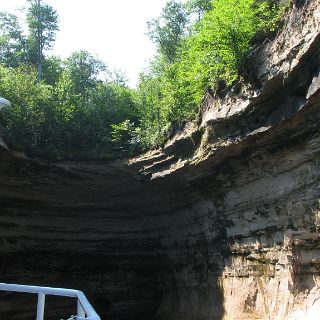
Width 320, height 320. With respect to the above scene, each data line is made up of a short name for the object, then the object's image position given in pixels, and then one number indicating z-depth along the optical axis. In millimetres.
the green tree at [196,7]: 22297
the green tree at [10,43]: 26703
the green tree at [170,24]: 23328
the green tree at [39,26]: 27250
